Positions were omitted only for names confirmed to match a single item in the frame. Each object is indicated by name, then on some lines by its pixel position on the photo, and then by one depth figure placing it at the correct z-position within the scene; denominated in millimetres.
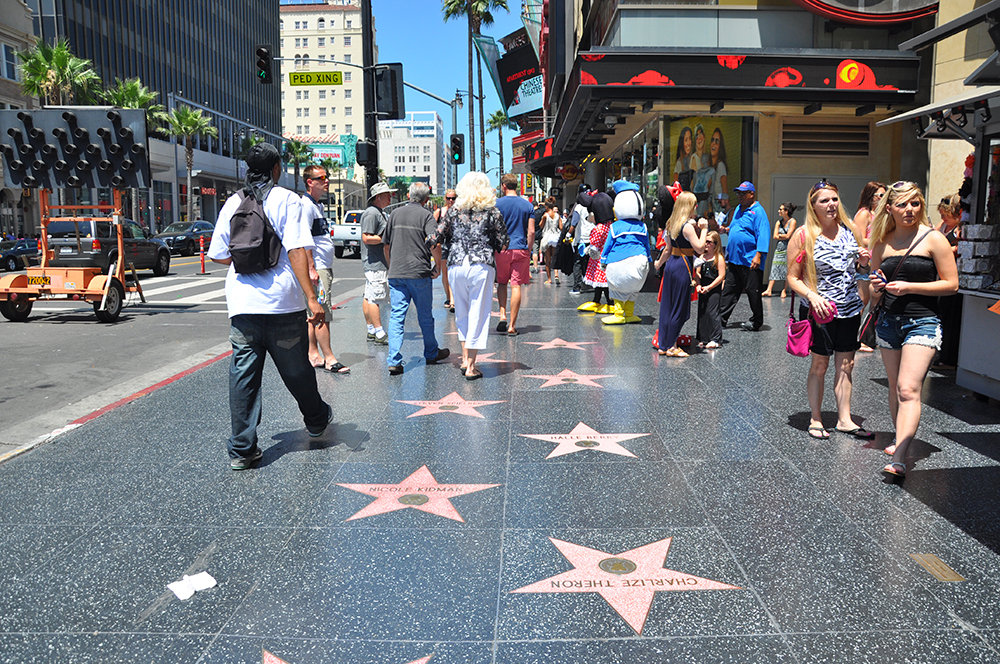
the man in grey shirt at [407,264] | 7996
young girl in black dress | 9078
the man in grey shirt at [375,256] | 8773
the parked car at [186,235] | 32781
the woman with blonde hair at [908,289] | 4652
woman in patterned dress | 13164
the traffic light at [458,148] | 27891
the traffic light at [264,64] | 22355
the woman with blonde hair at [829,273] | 5344
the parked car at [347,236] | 31469
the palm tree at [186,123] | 59000
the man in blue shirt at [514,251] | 10133
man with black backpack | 4836
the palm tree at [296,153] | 87125
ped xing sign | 22156
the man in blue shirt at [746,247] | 10078
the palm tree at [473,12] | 46312
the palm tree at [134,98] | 47062
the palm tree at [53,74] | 38094
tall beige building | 133500
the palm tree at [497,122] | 77500
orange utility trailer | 12781
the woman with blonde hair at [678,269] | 8664
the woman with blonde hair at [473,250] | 7445
